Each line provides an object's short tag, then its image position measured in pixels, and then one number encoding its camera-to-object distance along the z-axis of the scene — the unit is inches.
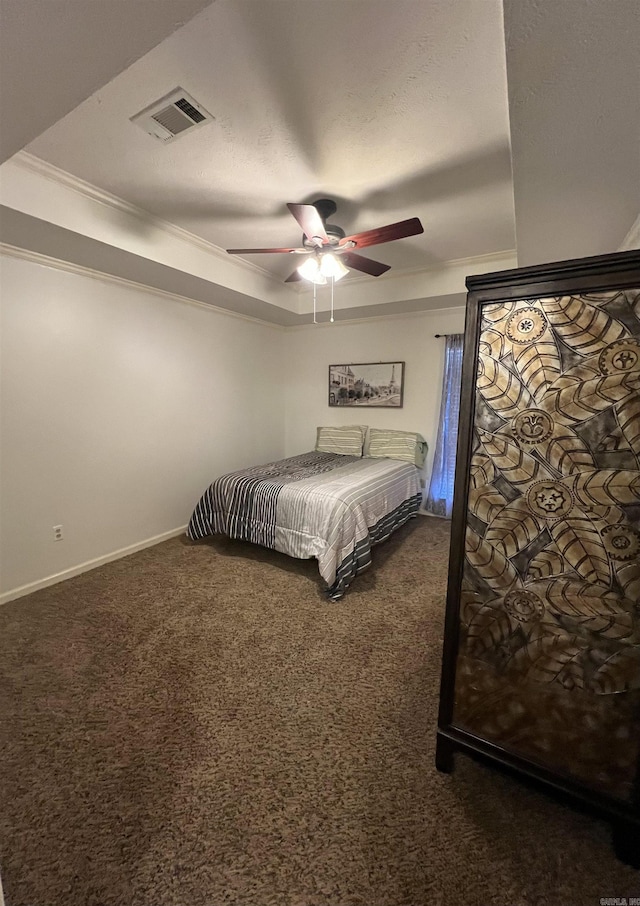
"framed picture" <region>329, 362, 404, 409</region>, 166.6
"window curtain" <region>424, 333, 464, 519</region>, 151.1
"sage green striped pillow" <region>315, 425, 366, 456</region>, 171.2
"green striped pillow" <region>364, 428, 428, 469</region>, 159.0
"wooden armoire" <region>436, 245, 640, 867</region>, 39.5
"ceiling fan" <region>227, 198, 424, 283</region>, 78.5
